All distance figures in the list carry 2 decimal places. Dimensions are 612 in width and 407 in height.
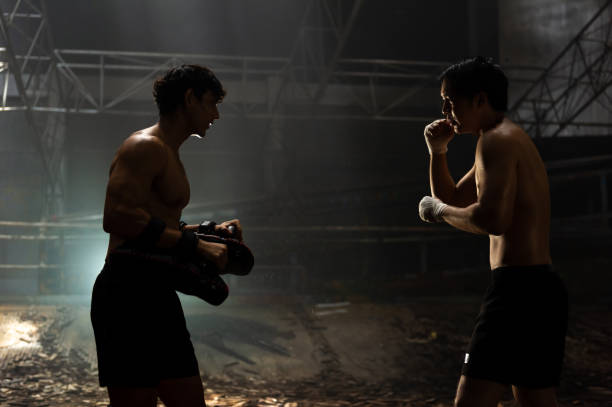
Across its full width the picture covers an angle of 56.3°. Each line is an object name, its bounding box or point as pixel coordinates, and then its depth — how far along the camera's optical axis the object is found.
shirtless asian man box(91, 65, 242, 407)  2.45
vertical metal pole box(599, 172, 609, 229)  11.03
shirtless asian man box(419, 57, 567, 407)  2.38
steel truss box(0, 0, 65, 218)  10.41
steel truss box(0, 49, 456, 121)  11.17
